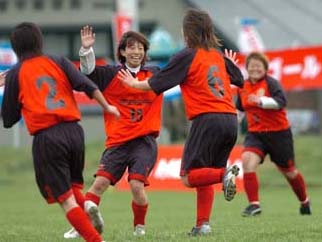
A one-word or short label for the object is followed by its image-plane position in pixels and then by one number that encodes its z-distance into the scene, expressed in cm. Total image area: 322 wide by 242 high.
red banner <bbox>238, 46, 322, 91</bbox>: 4300
